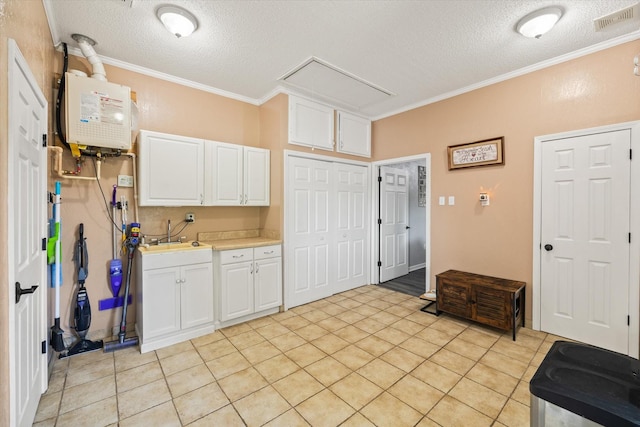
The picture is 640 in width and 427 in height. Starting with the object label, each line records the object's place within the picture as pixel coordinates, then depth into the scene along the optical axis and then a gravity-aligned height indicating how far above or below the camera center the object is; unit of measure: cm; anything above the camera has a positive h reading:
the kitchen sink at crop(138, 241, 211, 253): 280 -39
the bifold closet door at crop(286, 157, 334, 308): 375 -27
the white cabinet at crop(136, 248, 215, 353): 268 -88
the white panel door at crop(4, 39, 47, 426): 140 -16
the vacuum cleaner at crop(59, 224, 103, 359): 262 -91
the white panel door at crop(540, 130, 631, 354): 259 -28
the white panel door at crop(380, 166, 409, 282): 493 -25
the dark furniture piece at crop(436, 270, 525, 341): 289 -98
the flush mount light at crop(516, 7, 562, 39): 219 +152
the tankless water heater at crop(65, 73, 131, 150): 247 +89
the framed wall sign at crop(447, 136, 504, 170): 332 +70
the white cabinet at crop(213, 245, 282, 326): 316 -85
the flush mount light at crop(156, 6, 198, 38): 217 +152
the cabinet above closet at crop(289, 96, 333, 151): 374 +121
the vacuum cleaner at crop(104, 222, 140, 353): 272 -79
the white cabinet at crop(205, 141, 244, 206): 329 +44
